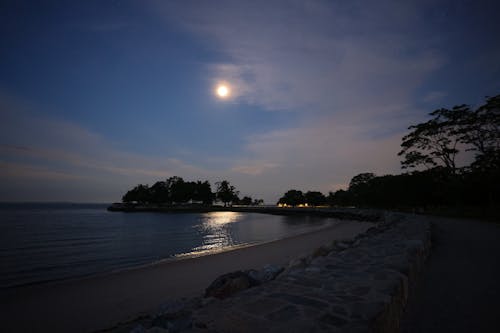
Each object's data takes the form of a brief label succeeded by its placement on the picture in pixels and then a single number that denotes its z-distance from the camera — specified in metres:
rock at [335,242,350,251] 9.15
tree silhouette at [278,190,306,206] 127.19
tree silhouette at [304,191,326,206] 126.19
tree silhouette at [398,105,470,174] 24.35
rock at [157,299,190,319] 5.04
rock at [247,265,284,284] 5.89
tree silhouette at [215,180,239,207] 122.56
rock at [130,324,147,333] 3.21
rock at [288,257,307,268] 7.31
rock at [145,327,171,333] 2.91
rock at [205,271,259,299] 5.07
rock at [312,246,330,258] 9.22
